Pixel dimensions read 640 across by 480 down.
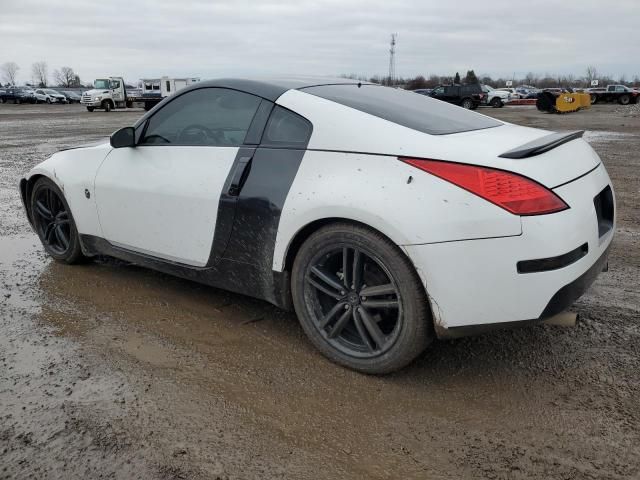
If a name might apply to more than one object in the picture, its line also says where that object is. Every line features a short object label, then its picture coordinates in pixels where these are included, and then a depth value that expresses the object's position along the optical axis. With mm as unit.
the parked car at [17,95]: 52781
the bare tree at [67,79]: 125875
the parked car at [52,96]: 53750
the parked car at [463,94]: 35188
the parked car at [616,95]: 41719
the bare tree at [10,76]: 140638
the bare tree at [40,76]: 139750
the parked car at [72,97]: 57159
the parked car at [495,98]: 39712
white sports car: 2336
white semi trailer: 36688
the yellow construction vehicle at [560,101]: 30250
